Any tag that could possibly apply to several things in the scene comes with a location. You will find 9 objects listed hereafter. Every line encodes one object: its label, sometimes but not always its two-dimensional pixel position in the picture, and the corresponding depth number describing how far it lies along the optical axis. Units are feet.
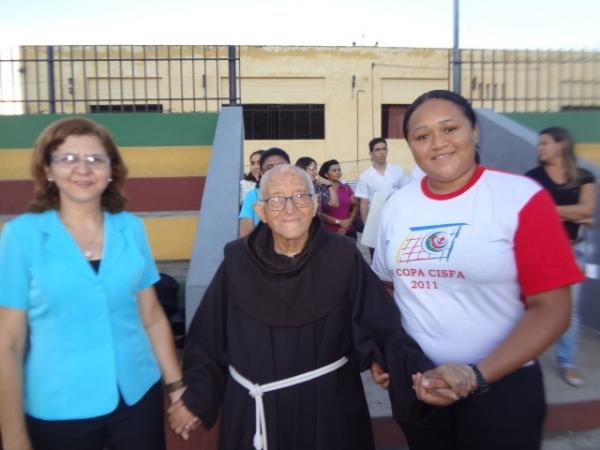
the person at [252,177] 17.90
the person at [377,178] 21.34
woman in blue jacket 6.45
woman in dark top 12.66
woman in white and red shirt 6.07
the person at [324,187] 20.94
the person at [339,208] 21.74
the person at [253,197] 14.23
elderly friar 7.01
